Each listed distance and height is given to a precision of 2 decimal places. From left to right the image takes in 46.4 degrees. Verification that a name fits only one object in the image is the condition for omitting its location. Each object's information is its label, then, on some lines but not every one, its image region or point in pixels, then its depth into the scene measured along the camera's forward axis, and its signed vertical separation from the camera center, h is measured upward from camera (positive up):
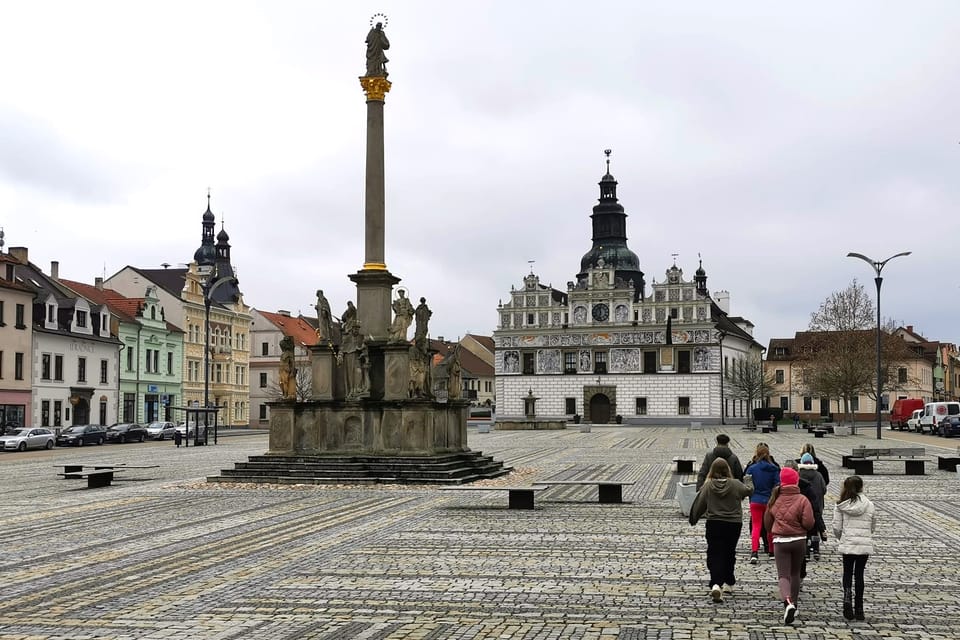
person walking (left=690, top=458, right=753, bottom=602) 10.41 -1.24
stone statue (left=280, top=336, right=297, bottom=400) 25.58 +0.28
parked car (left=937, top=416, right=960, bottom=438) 58.94 -2.17
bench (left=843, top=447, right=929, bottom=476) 27.59 -1.93
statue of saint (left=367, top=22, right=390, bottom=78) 26.92 +8.10
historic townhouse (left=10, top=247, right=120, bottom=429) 56.41 +1.59
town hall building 95.06 +3.05
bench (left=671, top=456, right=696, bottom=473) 27.98 -2.00
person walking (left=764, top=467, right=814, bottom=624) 9.58 -1.31
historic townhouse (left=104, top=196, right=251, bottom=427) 74.94 +4.18
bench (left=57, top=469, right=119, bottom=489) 23.81 -1.95
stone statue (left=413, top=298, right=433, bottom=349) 24.88 +1.46
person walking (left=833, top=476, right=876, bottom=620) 9.52 -1.29
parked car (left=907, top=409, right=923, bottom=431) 66.44 -2.16
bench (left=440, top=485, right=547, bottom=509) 18.92 -1.90
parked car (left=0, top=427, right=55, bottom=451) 45.50 -2.20
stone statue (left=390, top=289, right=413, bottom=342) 25.22 +1.50
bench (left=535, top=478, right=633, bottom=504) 19.80 -1.91
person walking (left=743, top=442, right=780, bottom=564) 12.70 -1.15
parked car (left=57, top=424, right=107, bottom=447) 49.72 -2.23
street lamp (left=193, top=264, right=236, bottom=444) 80.63 +8.73
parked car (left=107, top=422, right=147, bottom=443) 53.56 -2.27
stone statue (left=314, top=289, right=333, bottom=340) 25.64 +1.52
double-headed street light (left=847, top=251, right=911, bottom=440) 50.61 +5.37
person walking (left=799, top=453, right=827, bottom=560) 12.20 -1.10
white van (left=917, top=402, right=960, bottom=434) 62.25 -1.52
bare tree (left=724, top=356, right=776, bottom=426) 83.50 +0.31
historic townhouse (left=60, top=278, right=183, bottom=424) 66.19 +1.99
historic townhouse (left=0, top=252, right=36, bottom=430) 52.84 +1.92
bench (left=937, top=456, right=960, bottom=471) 28.53 -2.00
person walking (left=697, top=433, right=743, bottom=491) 13.13 -0.88
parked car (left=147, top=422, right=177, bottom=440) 57.00 -2.28
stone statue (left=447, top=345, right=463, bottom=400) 26.45 +0.17
